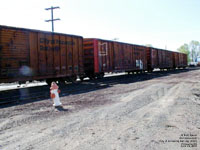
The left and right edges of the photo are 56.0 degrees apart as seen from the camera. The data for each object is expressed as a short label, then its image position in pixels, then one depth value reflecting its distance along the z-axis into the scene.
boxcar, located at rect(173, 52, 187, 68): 39.34
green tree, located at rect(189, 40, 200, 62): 116.88
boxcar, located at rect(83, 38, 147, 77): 17.17
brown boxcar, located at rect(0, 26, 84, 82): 10.48
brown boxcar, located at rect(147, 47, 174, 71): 28.05
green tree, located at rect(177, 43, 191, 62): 118.69
